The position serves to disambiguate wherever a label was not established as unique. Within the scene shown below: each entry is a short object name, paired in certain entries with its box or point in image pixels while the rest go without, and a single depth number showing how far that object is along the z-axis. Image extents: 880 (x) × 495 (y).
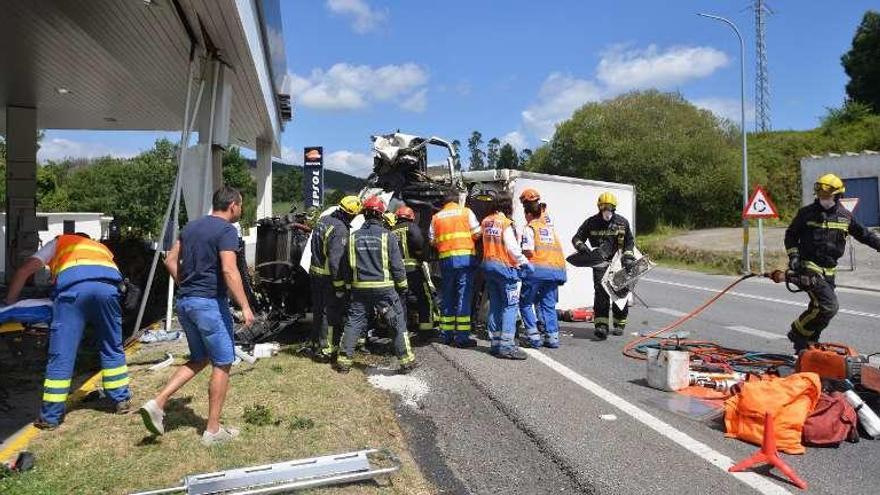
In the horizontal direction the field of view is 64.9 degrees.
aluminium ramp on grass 3.84
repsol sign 24.73
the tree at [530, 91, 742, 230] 39.59
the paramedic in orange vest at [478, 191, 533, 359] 7.43
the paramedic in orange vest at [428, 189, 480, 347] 7.96
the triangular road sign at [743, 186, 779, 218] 17.73
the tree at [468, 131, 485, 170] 93.43
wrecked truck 8.91
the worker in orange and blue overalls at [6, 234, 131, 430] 5.34
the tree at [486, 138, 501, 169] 93.31
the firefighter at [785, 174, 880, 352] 6.77
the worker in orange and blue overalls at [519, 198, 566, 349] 7.96
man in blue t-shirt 4.87
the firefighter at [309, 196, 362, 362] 7.32
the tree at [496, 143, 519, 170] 84.80
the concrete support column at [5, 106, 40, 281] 15.44
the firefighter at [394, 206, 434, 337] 8.06
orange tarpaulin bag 4.70
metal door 30.39
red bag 4.73
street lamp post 20.33
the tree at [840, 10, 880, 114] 49.56
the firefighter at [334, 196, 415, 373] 6.95
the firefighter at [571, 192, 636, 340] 8.70
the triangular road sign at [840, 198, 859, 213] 14.93
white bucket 6.08
